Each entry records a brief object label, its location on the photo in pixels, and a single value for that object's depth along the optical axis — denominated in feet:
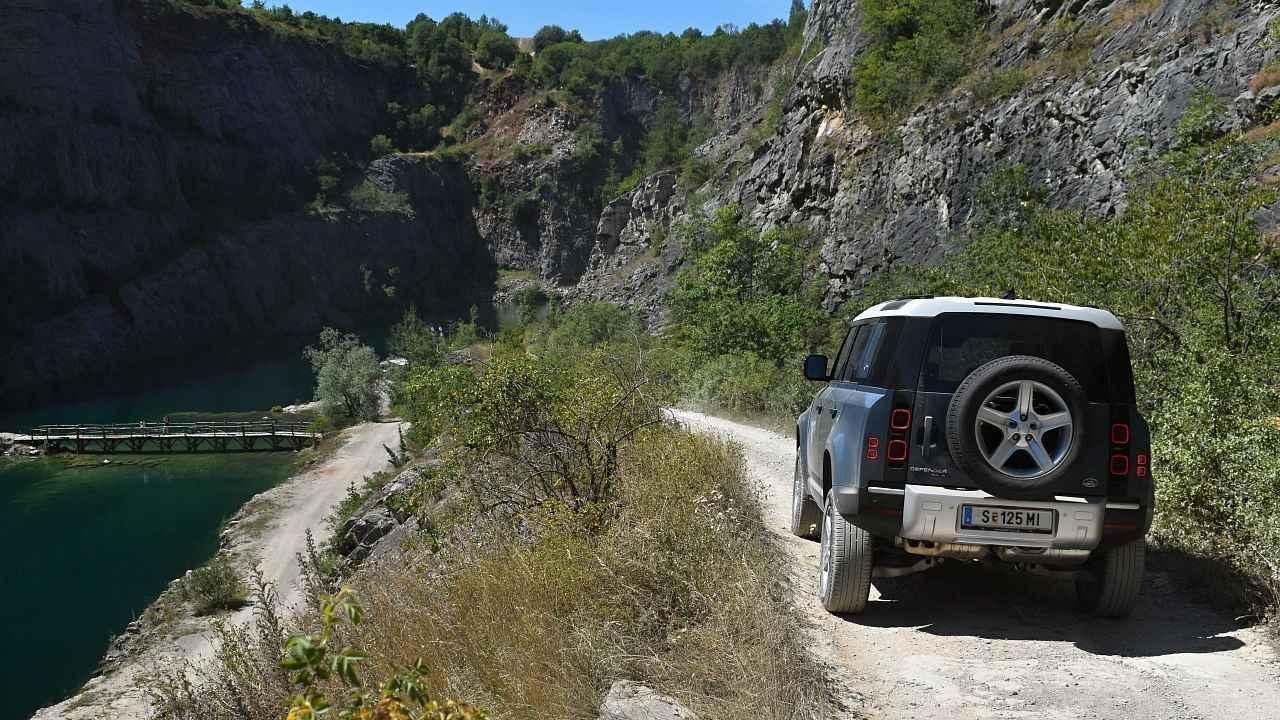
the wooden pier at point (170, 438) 157.89
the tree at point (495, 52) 440.04
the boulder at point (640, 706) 13.48
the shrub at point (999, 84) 111.04
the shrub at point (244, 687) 19.86
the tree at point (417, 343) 174.47
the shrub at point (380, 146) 355.77
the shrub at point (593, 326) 162.20
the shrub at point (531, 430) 27.02
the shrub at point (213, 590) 77.15
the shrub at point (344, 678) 8.00
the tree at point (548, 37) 481.46
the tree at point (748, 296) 101.81
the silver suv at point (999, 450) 15.81
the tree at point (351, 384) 172.65
